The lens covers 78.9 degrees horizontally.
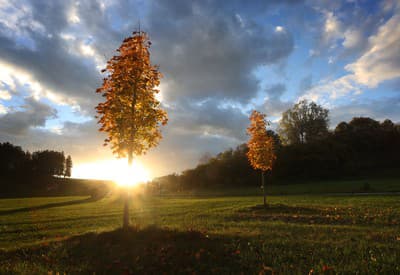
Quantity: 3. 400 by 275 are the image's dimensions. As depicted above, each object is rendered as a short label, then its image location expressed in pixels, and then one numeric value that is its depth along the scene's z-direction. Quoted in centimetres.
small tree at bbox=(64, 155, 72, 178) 12161
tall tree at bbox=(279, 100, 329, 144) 7956
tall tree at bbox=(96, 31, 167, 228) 1245
